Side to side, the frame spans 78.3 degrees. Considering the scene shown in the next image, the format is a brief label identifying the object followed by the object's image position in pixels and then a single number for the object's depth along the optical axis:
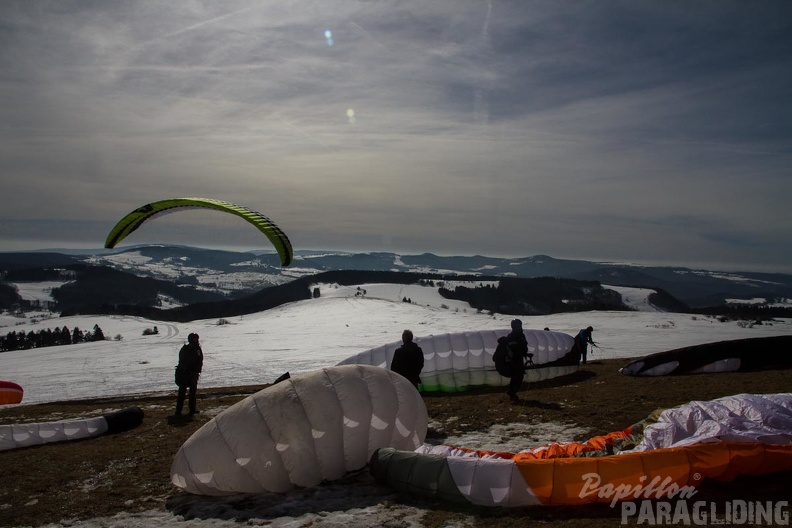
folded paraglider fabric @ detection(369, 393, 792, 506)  5.32
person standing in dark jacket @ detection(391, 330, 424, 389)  11.20
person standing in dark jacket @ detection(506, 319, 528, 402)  12.30
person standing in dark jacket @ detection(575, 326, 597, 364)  18.55
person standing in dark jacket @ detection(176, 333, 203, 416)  12.49
